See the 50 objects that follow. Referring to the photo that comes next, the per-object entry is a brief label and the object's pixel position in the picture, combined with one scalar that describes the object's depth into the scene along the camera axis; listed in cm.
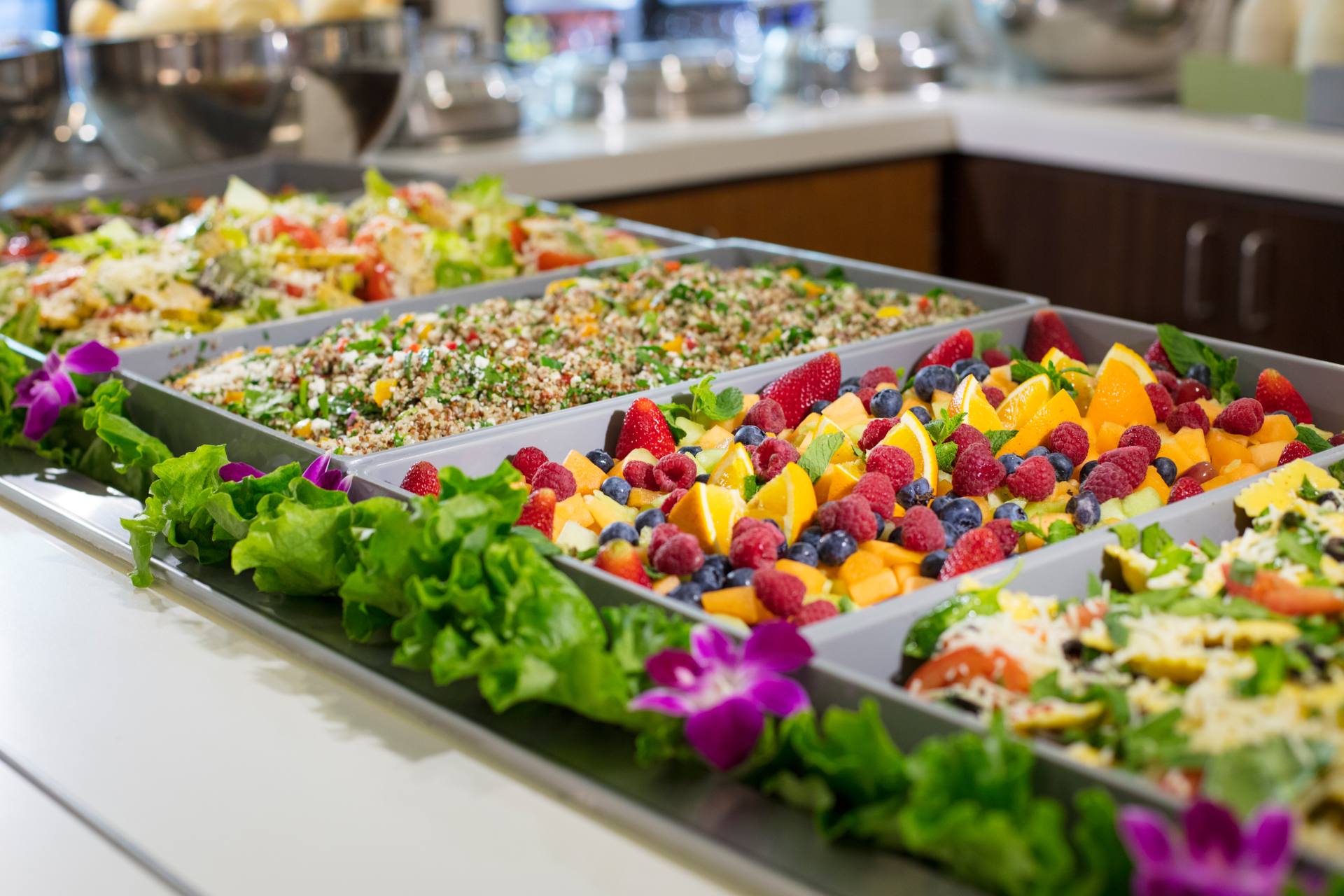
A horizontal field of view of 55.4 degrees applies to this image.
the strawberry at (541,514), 111
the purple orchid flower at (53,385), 147
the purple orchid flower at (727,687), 80
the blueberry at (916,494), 116
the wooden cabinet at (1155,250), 276
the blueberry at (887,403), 138
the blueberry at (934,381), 146
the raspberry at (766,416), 137
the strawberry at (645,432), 134
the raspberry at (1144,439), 126
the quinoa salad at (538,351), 141
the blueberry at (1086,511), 112
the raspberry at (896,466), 118
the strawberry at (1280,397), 138
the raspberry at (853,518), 108
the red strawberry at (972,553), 103
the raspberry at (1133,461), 119
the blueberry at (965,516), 111
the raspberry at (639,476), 127
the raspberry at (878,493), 113
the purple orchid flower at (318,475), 117
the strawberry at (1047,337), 163
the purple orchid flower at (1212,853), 61
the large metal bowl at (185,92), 263
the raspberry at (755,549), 104
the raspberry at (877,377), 149
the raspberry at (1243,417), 132
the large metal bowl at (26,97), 225
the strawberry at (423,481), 119
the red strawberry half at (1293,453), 123
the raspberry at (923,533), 106
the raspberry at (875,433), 129
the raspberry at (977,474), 119
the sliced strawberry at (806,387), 144
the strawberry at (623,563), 104
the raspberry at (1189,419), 133
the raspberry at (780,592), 97
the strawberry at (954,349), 156
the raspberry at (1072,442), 126
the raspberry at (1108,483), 117
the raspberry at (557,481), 122
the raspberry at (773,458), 123
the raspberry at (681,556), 104
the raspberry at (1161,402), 138
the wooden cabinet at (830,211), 332
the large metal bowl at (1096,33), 341
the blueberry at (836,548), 105
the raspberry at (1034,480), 118
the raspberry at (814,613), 95
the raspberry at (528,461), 128
